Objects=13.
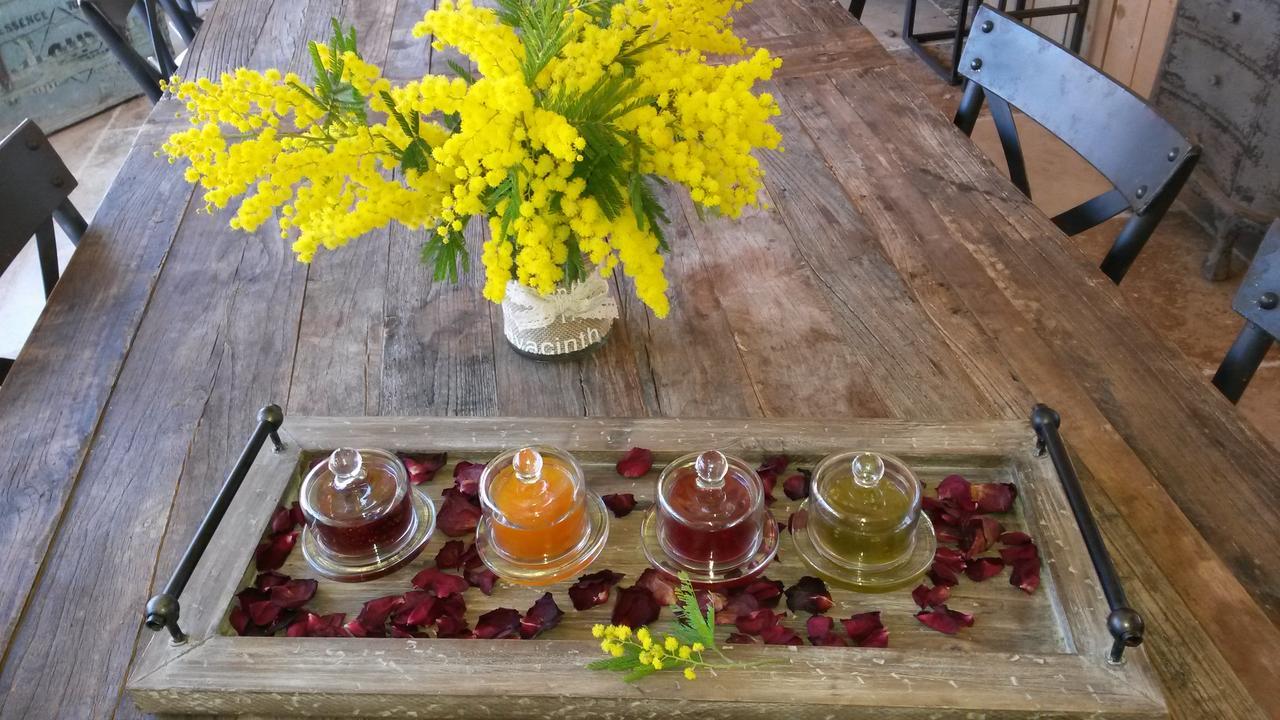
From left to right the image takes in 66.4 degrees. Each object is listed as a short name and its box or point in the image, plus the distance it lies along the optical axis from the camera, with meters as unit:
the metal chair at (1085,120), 1.38
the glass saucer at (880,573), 0.93
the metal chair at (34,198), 1.38
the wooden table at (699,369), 0.96
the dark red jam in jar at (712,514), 0.91
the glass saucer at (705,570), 0.93
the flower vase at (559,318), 1.19
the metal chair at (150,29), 1.92
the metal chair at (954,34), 3.29
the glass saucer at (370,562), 0.95
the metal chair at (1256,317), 1.17
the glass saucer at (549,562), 0.94
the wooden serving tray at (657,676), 0.80
